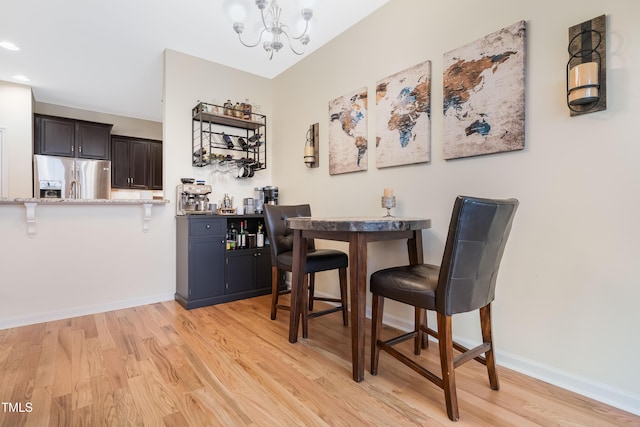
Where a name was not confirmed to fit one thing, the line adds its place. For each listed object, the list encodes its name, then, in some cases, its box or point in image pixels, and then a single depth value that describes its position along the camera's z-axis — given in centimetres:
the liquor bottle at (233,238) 318
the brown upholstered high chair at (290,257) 227
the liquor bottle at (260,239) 332
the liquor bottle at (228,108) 343
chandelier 206
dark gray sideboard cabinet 291
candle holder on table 222
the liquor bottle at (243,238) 324
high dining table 159
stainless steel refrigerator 439
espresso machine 314
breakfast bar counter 242
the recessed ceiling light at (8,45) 310
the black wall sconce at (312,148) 316
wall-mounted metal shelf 330
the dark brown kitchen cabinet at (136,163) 519
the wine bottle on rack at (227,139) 351
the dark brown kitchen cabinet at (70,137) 448
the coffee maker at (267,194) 369
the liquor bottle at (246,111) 356
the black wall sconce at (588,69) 143
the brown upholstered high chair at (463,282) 128
